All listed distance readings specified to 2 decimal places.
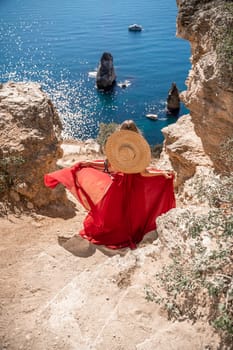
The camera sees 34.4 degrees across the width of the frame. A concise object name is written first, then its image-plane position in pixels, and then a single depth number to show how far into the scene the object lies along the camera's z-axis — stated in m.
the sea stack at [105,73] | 53.03
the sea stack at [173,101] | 45.38
